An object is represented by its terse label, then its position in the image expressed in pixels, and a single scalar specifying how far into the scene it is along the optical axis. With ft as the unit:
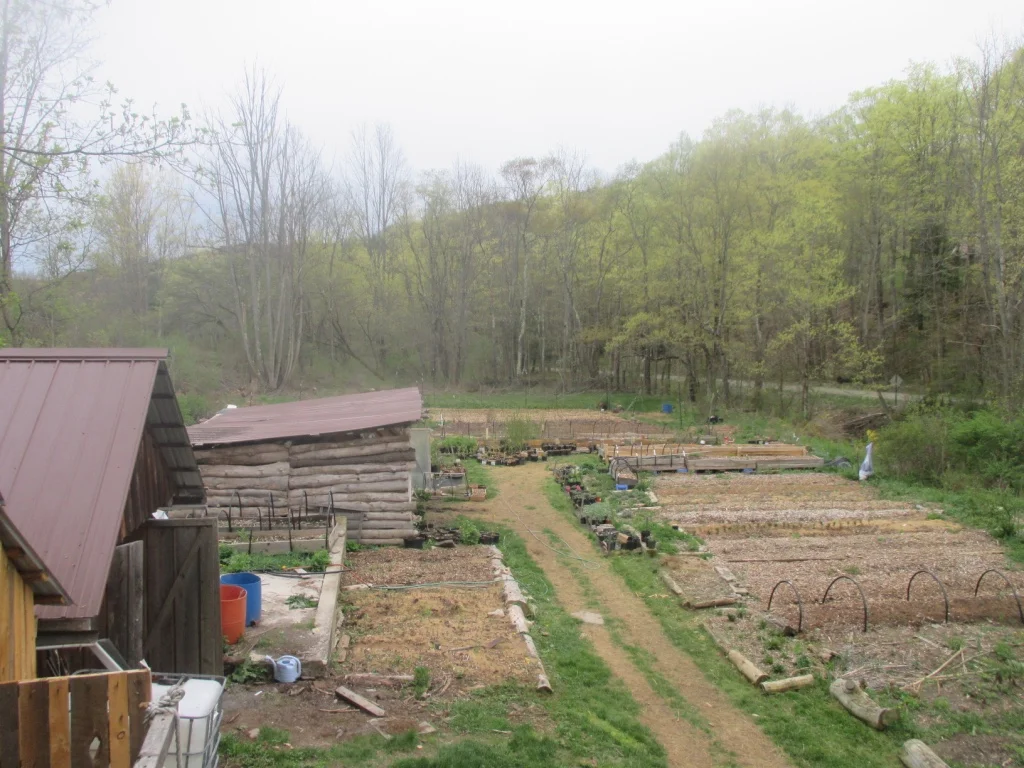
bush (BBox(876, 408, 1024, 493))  59.47
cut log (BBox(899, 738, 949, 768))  21.12
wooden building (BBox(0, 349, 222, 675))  14.33
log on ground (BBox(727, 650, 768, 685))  26.81
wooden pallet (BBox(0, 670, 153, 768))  9.95
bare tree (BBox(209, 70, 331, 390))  130.31
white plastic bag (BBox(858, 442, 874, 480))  64.95
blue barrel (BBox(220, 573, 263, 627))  26.53
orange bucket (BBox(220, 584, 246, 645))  24.68
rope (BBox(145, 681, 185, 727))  11.19
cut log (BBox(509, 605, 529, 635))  29.37
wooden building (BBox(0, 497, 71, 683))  11.27
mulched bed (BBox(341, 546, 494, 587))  36.14
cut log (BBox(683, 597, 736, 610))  34.40
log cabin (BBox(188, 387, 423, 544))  43.45
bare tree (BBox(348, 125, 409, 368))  157.48
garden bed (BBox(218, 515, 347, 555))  36.83
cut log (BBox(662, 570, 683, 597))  36.63
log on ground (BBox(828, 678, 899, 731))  23.35
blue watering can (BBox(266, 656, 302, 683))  22.74
